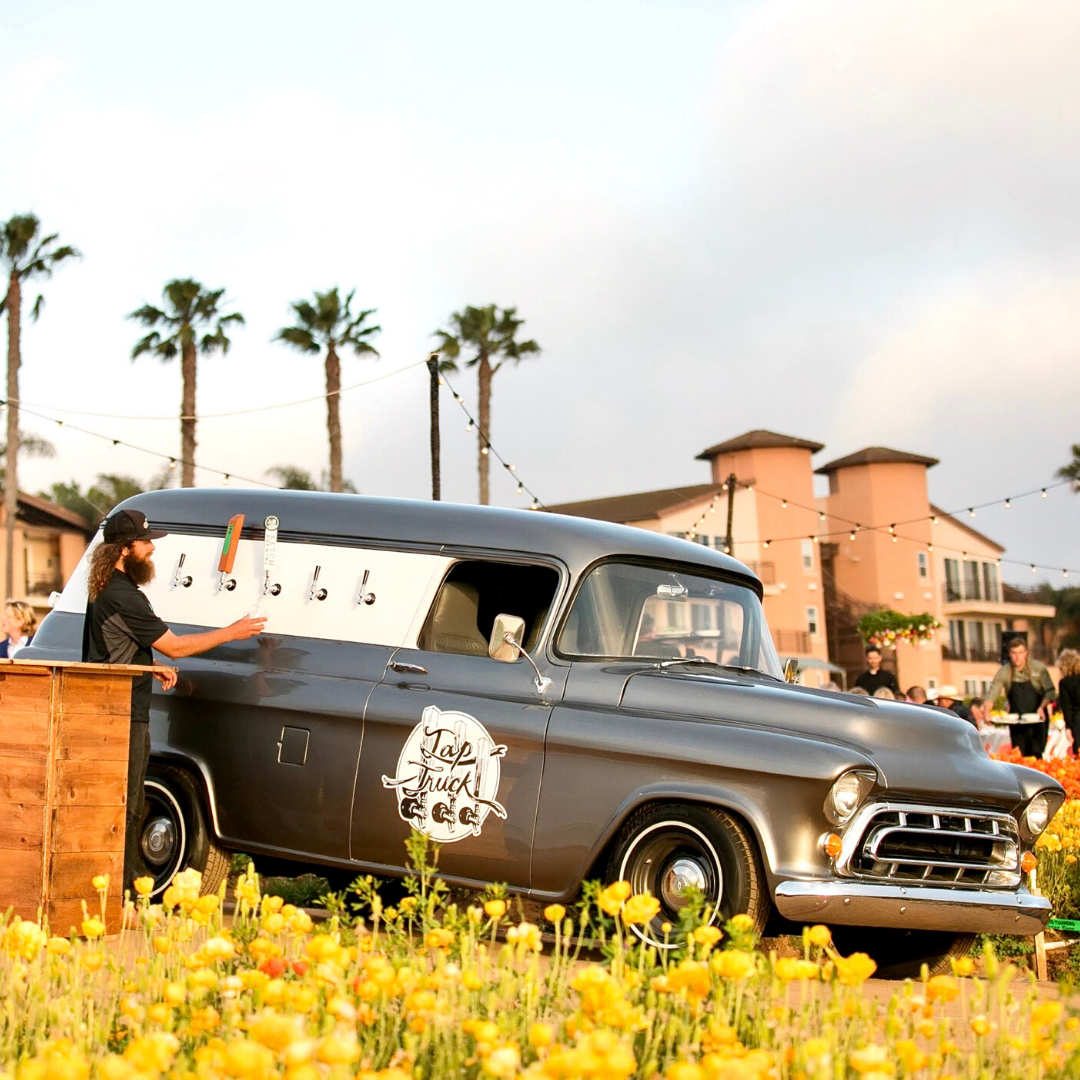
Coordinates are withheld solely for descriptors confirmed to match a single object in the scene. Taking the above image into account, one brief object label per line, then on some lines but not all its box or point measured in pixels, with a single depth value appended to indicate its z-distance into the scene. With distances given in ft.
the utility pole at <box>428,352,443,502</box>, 86.17
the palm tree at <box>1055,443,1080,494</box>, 239.30
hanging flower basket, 197.39
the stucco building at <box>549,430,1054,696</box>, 204.95
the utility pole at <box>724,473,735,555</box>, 144.66
